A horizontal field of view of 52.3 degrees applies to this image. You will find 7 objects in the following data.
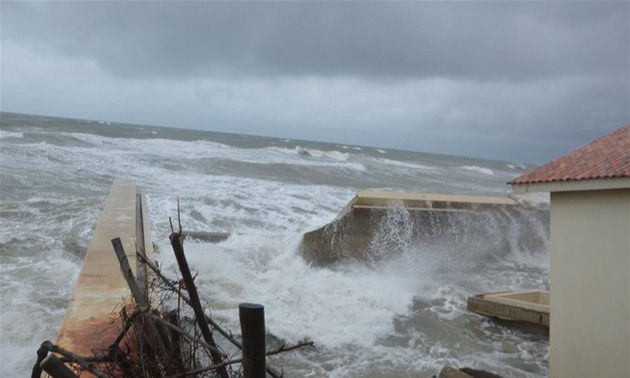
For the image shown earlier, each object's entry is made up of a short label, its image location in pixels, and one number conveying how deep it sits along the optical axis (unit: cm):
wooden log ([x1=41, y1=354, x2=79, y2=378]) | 265
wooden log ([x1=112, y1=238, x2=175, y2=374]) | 334
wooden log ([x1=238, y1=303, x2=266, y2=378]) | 261
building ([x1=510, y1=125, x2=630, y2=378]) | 676
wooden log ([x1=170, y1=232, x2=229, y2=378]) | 330
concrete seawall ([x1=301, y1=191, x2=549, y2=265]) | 1404
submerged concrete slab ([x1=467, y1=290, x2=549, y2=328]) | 1027
